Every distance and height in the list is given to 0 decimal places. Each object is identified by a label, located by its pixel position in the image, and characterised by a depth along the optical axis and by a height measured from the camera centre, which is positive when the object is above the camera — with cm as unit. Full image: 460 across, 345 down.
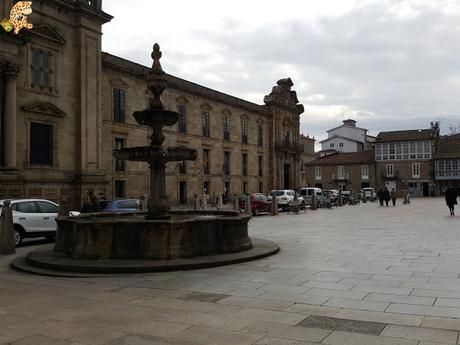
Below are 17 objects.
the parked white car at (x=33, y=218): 1453 -66
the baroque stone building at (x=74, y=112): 2405 +513
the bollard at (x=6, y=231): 1229 -89
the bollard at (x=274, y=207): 2911 -88
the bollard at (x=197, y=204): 3002 -64
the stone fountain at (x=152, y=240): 952 -95
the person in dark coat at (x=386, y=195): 4069 -37
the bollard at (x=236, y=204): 2819 -65
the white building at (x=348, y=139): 9150 +1005
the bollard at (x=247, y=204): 2684 -65
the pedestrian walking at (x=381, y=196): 4062 -49
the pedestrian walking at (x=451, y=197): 2556 -39
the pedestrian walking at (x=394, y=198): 4103 -64
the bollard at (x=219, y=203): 3166 -63
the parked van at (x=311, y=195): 3878 -27
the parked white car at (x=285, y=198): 3490 -43
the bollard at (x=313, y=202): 3588 -76
